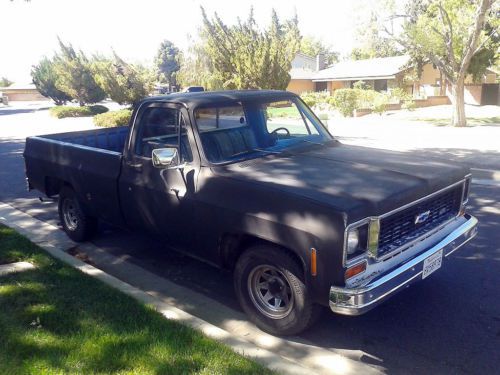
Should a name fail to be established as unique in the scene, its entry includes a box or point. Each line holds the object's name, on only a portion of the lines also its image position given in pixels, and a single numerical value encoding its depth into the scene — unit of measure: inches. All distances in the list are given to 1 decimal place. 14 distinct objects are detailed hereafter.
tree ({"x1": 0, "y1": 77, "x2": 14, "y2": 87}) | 3994.8
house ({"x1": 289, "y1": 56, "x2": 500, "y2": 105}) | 1416.1
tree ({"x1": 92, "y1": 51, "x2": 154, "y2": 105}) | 1165.7
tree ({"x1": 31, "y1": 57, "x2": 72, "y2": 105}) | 1891.6
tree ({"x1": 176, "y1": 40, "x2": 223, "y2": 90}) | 1005.8
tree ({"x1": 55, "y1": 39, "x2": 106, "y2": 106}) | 1536.7
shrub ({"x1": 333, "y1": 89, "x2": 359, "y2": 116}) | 1025.5
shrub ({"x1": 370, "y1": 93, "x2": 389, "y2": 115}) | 1027.9
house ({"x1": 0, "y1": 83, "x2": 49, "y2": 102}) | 3248.0
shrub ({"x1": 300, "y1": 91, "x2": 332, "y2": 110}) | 1153.6
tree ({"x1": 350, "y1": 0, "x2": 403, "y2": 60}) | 744.6
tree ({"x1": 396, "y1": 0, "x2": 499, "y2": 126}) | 685.3
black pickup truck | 128.5
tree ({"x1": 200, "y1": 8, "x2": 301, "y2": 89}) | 856.3
